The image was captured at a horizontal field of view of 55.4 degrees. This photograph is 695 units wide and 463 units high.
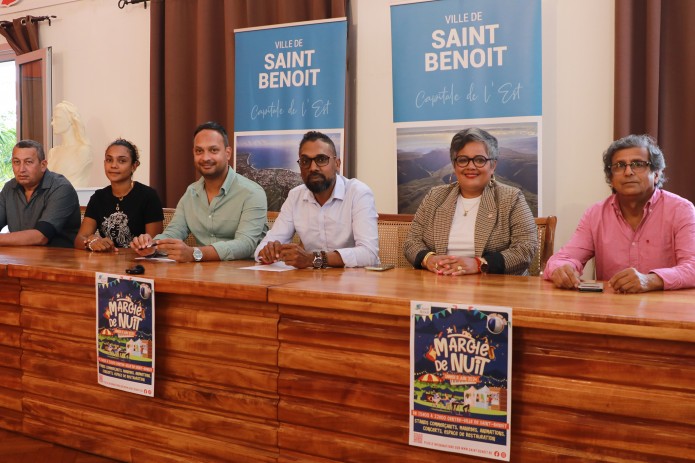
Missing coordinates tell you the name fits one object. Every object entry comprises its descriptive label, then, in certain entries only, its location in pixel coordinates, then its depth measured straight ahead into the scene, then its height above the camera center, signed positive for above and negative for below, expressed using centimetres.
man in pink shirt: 212 -4
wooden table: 139 -40
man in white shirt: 270 +0
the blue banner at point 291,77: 411 +86
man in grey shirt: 342 +5
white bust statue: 511 +49
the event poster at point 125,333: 198 -37
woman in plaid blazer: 242 -4
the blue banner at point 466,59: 358 +86
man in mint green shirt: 298 +3
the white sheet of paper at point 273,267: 229 -20
